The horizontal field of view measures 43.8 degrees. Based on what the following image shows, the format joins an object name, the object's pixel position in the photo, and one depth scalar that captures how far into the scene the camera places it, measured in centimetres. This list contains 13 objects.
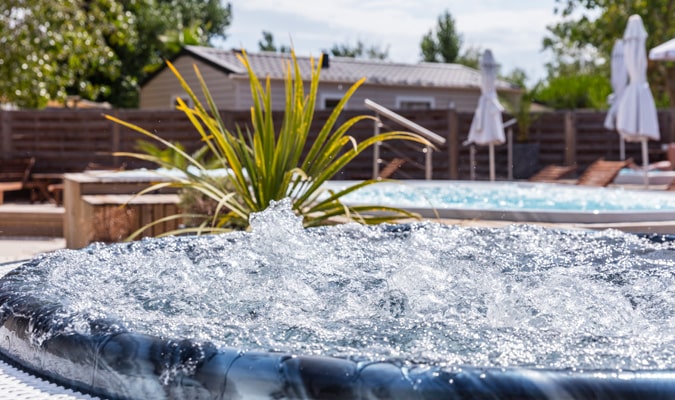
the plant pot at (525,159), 1606
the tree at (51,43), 1569
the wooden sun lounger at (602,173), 1195
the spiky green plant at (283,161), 504
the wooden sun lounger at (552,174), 1393
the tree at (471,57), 3803
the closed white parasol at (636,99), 1006
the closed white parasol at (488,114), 1190
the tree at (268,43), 4181
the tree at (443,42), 3606
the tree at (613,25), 2234
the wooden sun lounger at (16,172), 1359
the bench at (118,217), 663
